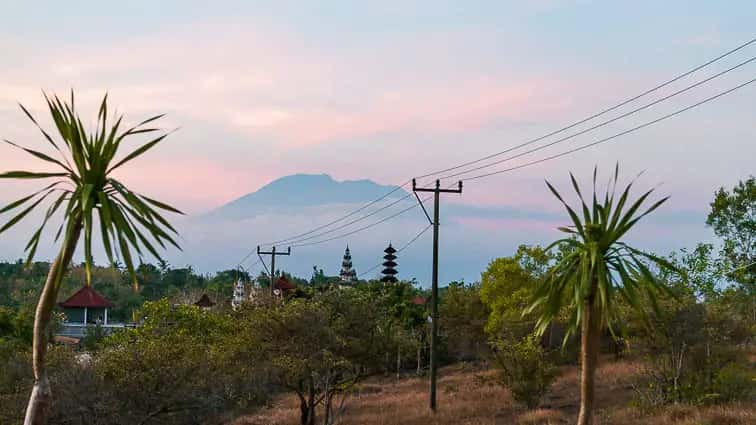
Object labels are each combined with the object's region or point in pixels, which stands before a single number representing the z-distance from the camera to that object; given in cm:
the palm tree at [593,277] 1400
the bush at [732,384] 3353
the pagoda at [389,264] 7619
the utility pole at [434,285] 4006
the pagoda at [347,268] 10459
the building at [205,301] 9989
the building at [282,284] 9436
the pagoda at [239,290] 9462
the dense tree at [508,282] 5194
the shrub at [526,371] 3888
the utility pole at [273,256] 6969
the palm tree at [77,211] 1252
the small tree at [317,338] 3359
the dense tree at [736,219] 5497
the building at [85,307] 9906
